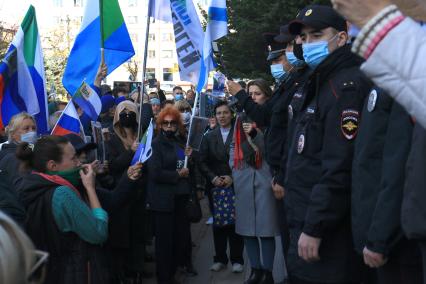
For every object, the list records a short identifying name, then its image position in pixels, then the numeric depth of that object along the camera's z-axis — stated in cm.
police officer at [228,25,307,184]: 491
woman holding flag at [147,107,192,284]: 627
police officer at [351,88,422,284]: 261
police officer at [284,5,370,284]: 324
